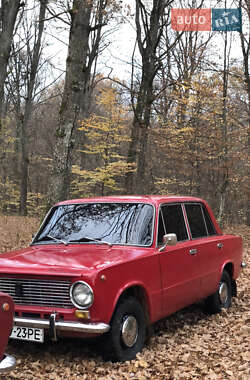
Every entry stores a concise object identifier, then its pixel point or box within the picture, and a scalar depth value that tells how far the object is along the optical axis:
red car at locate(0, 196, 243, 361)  4.78
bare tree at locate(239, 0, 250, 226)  22.95
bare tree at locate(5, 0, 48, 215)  26.55
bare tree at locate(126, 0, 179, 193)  17.53
